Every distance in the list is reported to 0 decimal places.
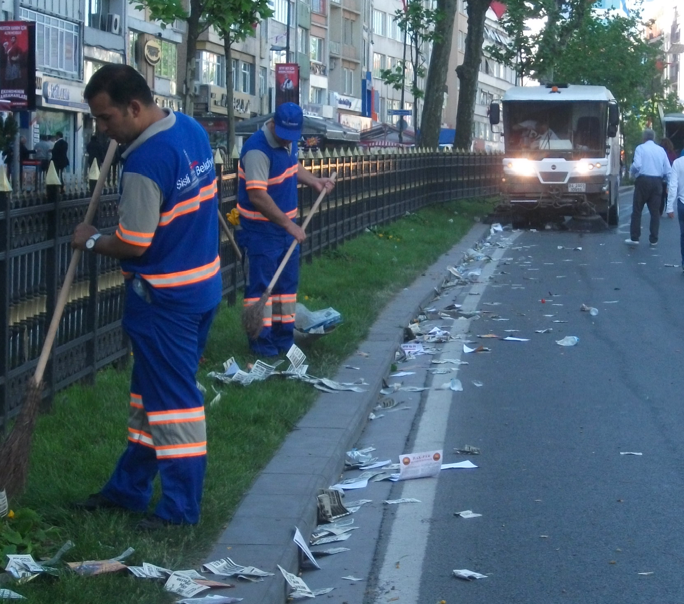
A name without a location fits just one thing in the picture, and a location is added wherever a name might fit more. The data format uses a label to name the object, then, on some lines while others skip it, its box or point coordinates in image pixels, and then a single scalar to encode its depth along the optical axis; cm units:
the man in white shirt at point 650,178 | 2036
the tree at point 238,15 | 1670
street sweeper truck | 2447
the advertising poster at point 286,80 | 3875
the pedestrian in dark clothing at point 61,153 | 2278
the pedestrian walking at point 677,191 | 1592
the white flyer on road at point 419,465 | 643
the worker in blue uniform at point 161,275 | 458
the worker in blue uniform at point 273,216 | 832
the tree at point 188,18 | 1560
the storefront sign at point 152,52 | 4209
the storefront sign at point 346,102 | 7481
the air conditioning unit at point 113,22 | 3931
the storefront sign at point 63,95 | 3412
